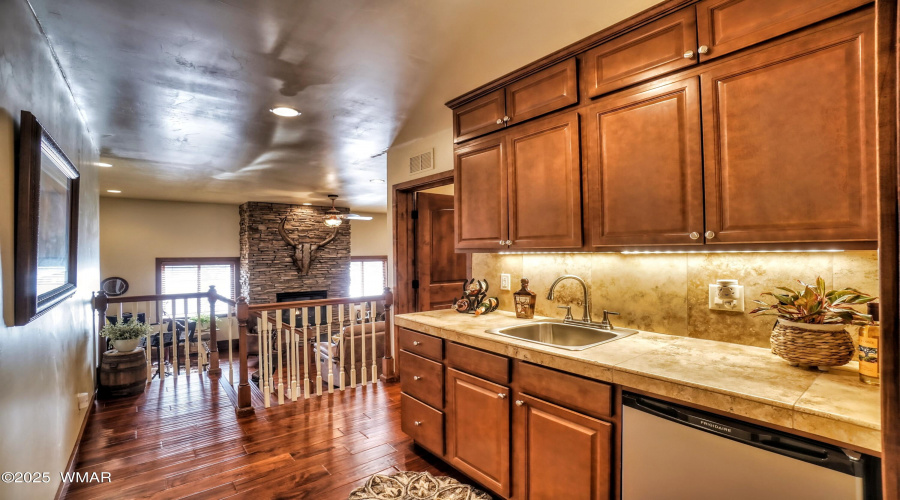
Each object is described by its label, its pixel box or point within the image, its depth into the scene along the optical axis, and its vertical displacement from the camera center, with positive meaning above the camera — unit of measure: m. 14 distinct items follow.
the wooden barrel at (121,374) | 3.70 -1.08
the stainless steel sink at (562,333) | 2.14 -0.45
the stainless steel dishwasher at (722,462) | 1.06 -0.62
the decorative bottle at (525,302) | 2.52 -0.31
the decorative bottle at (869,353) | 1.23 -0.32
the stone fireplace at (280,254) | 7.38 -0.01
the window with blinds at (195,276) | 7.36 -0.40
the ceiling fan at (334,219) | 6.93 +0.59
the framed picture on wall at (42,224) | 1.48 +0.14
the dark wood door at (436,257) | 4.10 -0.05
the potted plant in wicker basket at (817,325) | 1.32 -0.25
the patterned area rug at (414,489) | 2.17 -1.29
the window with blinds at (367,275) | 9.64 -0.54
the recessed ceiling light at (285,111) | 2.87 +1.02
